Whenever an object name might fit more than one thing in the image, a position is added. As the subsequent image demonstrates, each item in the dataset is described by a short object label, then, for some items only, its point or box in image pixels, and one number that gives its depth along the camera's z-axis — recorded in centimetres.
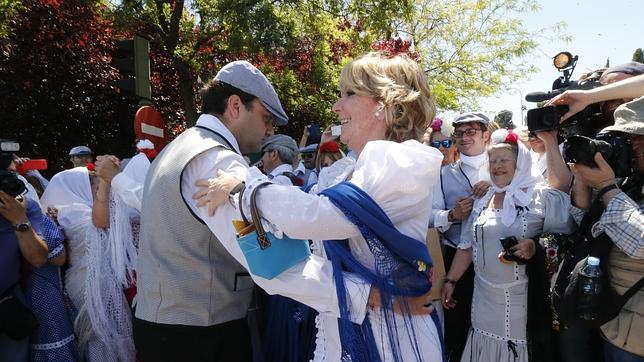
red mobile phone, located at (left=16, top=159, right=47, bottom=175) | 386
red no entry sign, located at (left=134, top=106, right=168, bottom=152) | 346
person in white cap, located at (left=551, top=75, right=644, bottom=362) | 220
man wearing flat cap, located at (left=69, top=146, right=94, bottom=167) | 702
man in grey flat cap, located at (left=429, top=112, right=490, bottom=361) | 359
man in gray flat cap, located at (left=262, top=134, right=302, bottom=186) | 481
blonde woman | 145
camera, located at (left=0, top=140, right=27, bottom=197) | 284
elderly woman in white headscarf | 297
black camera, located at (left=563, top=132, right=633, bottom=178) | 228
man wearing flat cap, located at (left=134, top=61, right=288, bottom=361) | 183
